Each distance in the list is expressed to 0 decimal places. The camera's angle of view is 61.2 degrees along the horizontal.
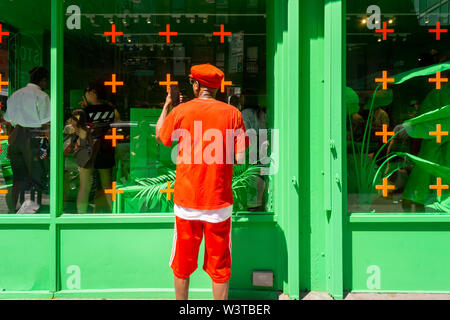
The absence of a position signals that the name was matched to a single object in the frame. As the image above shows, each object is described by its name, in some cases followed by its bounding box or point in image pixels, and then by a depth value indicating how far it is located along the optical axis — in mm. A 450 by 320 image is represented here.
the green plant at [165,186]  3426
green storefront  3188
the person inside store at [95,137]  3463
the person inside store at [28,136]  3422
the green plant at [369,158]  3340
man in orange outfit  2617
